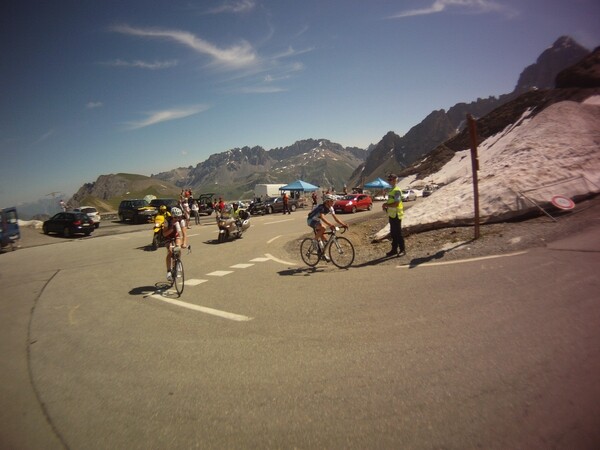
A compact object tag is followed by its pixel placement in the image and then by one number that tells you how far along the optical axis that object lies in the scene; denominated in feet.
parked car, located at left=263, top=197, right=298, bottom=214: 117.60
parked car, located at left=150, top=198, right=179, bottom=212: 106.98
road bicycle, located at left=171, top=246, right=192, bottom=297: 24.56
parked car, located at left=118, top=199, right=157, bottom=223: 103.45
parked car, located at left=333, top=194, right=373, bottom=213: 99.40
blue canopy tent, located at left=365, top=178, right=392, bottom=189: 166.99
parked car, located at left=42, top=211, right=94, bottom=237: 74.84
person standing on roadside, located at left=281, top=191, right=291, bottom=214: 106.32
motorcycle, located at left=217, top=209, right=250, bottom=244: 52.34
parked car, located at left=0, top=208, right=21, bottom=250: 58.39
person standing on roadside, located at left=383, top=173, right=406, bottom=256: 28.84
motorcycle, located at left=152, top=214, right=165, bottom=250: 47.37
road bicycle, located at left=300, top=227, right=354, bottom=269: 28.14
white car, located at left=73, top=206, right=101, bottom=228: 105.56
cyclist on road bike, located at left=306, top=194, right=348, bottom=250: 28.86
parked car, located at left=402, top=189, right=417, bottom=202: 148.15
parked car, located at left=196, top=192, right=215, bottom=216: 125.49
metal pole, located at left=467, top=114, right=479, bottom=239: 27.94
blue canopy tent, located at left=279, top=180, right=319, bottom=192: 128.57
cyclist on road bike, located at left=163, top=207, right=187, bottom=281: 25.05
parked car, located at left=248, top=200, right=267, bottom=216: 115.24
